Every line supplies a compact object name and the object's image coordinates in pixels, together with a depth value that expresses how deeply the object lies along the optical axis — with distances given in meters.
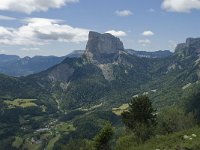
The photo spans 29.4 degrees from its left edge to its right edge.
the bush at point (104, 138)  119.34
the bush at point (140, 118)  126.25
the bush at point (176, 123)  152.50
